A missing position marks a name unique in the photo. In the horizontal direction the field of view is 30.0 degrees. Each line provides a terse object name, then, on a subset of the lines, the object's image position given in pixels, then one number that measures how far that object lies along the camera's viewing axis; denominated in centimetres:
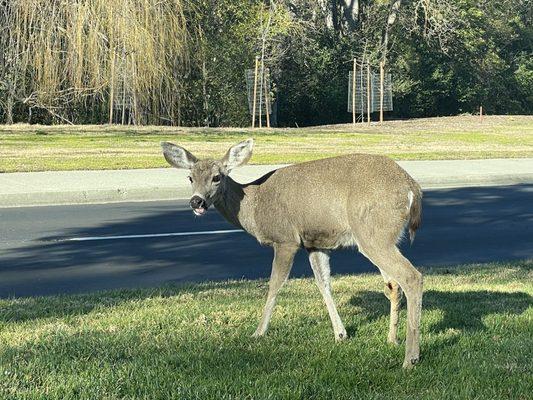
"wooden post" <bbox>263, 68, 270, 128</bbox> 3635
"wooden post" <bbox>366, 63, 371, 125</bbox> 3936
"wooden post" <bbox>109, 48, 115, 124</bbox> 2708
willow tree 2670
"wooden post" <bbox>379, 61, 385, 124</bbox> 3923
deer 637
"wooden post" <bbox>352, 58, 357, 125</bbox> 3933
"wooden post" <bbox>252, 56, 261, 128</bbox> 3557
